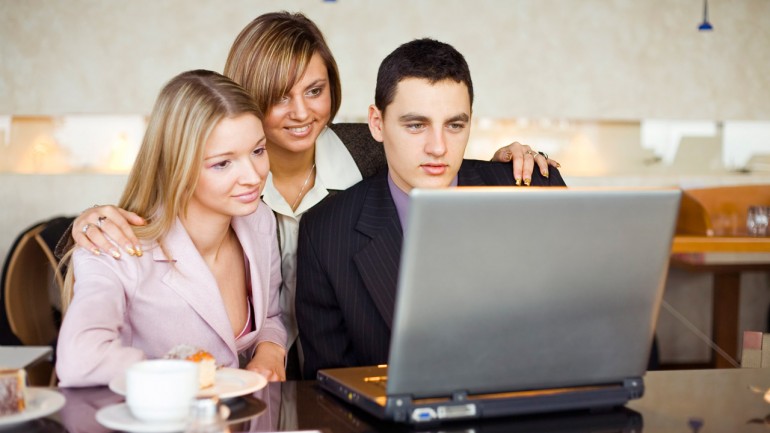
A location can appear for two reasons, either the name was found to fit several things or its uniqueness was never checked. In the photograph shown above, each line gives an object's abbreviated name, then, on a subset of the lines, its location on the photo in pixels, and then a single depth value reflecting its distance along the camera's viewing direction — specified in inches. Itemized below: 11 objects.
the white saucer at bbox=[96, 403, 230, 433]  73.8
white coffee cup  74.0
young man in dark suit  104.5
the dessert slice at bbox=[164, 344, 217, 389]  79.7
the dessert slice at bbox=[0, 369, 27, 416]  76.1
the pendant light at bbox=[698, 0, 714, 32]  228.1
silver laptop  73.9
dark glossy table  77.0
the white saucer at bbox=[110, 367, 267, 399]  78.7
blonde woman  97.1
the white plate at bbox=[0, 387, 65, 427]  75.5
